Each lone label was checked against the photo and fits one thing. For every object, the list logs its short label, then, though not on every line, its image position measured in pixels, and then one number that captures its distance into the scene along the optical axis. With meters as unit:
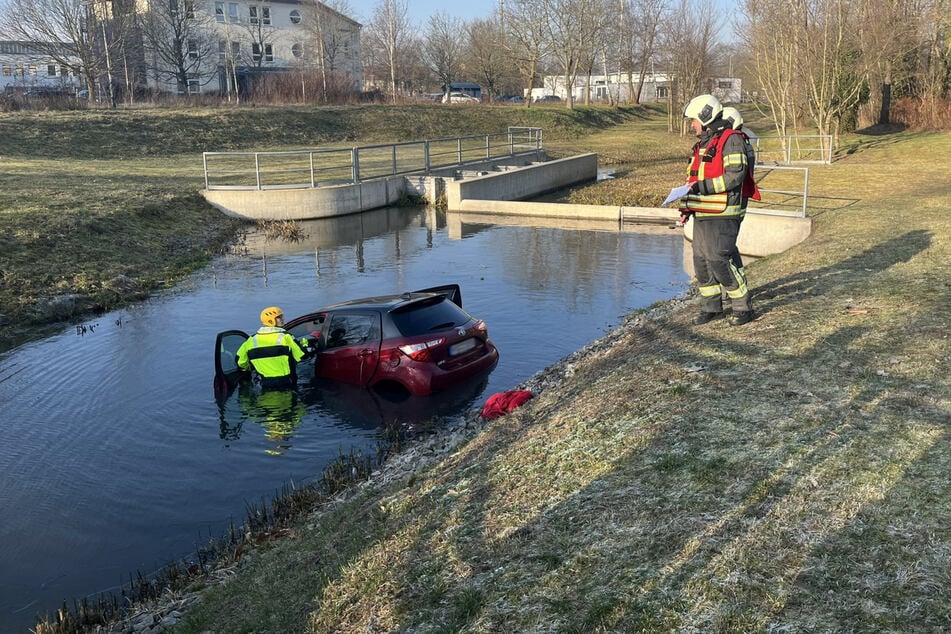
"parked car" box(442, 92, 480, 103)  71.18
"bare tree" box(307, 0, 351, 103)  69.69
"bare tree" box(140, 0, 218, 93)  62.86
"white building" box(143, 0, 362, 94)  64.31
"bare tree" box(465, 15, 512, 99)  77.69
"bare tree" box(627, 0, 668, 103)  65.06
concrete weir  23.72
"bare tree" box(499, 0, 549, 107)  61.88
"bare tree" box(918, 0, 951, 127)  39.22
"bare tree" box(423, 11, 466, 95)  83.31
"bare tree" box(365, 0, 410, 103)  69.62
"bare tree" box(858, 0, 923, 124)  35.41
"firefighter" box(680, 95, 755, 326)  7.45
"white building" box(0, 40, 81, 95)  50.12
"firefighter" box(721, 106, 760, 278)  7.44
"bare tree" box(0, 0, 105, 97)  48.97
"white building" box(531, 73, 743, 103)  82.80
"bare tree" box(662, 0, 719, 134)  50.06
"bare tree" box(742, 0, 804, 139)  33.53
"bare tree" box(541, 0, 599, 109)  60.59
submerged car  9.02
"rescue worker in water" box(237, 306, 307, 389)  9.38
